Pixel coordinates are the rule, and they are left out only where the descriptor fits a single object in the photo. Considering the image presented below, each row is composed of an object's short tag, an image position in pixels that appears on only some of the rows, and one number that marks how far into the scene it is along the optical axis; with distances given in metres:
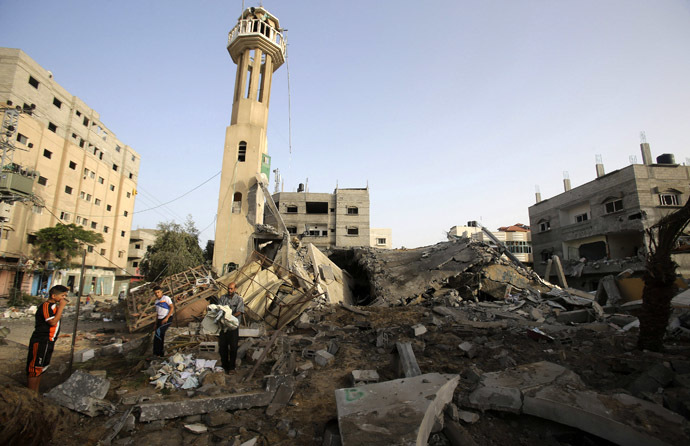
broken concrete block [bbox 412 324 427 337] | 6.65
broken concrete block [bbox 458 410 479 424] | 3.28
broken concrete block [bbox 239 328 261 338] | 6.86
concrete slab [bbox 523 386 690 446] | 2.66
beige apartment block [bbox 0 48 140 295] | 22.78
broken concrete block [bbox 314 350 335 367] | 5.56
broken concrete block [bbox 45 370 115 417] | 3.69
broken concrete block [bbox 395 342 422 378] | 4.46
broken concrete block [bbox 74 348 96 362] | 5.87
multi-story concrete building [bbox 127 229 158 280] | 40.43
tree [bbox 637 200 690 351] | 4.76
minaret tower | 17.48
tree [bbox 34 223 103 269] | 23.23
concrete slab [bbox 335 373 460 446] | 2.68
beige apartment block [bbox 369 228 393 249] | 43.11
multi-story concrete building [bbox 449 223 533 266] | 38.22
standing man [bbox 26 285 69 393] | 4.15
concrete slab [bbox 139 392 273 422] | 3.65
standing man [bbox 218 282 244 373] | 5.25
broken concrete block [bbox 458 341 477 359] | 5.30
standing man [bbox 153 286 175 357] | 5.84
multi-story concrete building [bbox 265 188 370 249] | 34.25
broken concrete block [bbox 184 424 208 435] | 3.45
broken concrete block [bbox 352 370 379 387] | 4.46
